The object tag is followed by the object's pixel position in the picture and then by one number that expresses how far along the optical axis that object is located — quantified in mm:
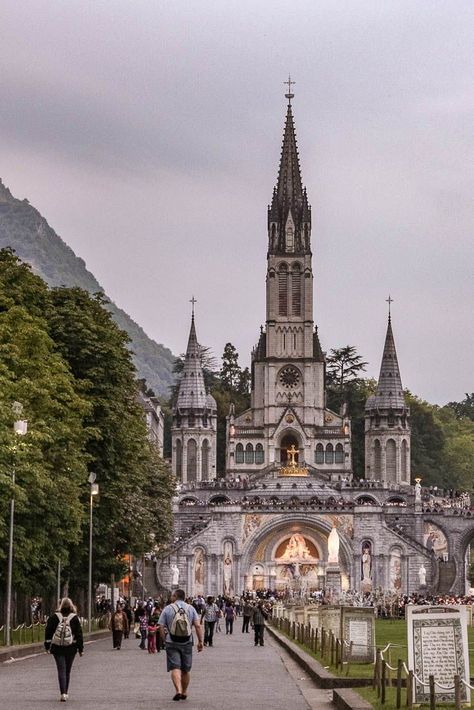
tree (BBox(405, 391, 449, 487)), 194000
